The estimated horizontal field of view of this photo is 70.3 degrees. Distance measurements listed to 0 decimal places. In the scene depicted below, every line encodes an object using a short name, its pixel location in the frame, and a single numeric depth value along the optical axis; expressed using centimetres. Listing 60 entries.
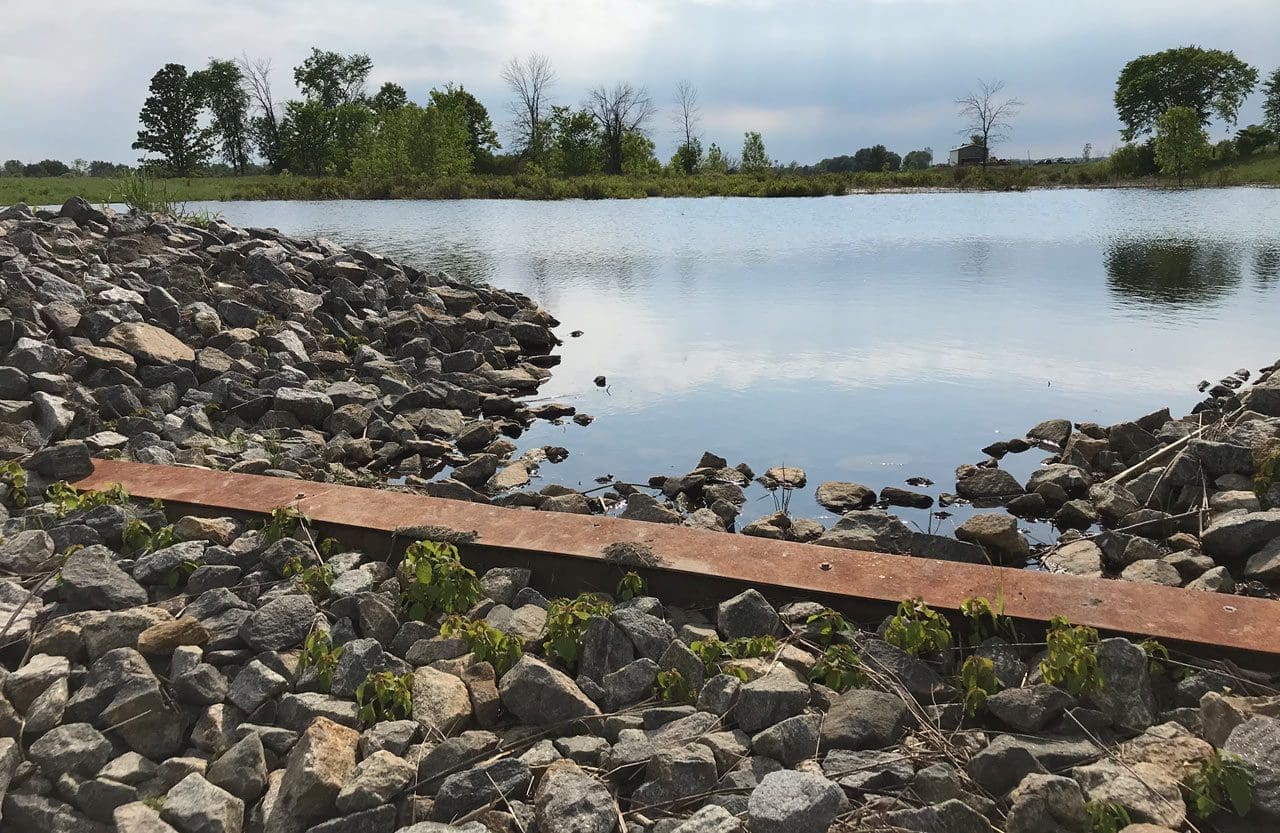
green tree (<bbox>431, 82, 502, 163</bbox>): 4419
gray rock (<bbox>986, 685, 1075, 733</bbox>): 189
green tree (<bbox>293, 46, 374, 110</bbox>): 5312
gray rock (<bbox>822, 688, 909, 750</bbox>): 187
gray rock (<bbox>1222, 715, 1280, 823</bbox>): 161
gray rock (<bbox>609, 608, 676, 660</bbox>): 221
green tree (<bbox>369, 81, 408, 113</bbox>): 5262
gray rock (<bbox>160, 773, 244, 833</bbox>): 172
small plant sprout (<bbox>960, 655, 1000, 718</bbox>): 196
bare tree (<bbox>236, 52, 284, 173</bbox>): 4659
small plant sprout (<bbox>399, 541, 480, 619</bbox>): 245
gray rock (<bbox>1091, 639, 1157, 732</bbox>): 189
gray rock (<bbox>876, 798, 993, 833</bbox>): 163
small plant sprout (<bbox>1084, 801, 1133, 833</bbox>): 159
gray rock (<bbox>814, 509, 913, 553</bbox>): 310
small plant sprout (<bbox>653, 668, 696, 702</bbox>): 205
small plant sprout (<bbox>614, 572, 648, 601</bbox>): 246
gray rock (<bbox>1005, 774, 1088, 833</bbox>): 162
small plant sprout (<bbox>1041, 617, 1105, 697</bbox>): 193
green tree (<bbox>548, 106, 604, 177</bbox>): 4412
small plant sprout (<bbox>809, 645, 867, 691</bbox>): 207
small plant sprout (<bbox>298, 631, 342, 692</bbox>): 212
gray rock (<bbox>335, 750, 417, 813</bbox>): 174
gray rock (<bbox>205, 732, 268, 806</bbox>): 184
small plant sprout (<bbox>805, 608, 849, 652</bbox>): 221
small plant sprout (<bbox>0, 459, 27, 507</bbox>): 316
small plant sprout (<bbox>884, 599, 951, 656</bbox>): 210
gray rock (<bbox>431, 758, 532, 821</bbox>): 176
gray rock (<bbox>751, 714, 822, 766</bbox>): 185
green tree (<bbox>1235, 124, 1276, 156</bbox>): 4125
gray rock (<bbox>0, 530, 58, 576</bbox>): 263
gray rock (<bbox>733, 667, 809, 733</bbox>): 194
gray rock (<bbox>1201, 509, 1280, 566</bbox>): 296
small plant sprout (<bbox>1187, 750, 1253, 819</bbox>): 161
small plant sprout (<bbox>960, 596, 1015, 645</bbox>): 214
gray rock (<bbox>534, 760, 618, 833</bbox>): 168
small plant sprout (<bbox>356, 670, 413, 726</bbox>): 200
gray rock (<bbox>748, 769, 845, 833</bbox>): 160
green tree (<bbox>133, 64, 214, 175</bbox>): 5047
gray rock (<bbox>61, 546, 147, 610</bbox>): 245
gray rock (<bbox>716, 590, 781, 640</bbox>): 229
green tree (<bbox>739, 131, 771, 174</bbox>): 5016
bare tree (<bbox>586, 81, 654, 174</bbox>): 4469
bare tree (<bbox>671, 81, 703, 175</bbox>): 5014
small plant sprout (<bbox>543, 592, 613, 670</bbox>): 221
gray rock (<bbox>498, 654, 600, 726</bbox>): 200
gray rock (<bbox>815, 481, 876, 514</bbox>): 394
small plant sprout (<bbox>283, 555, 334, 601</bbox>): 254
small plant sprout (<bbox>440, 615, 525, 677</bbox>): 219
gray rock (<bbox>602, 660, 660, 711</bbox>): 208
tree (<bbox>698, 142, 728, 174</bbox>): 5028
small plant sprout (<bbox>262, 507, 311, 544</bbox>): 281
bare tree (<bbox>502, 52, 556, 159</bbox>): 4419
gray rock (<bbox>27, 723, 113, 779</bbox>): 188
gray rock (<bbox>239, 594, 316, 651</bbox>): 226
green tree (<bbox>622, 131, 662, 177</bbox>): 4444
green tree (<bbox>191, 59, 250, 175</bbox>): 5128
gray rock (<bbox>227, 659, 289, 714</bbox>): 207
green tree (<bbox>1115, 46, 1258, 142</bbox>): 4734
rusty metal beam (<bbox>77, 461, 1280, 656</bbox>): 211
